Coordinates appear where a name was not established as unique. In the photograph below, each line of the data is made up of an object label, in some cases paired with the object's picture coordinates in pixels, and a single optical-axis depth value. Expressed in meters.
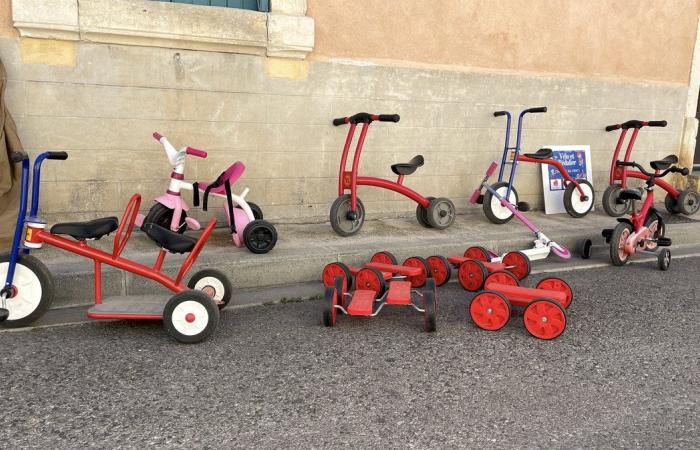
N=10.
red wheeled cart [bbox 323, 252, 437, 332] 3.69
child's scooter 5.46
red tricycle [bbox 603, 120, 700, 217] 7.45
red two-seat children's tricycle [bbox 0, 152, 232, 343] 3.38
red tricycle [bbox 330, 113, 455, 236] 5.64
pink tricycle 4.78
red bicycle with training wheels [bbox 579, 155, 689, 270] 5.44
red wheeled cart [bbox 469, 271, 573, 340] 3.59
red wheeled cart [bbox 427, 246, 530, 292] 4.60
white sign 7.57
